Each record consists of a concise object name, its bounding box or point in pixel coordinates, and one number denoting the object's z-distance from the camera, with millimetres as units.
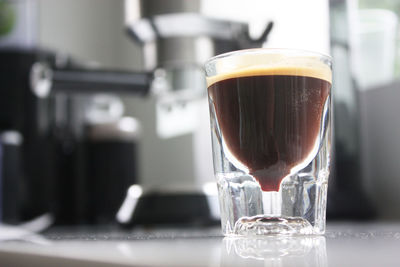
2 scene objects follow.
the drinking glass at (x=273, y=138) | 283
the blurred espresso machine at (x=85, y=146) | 970
